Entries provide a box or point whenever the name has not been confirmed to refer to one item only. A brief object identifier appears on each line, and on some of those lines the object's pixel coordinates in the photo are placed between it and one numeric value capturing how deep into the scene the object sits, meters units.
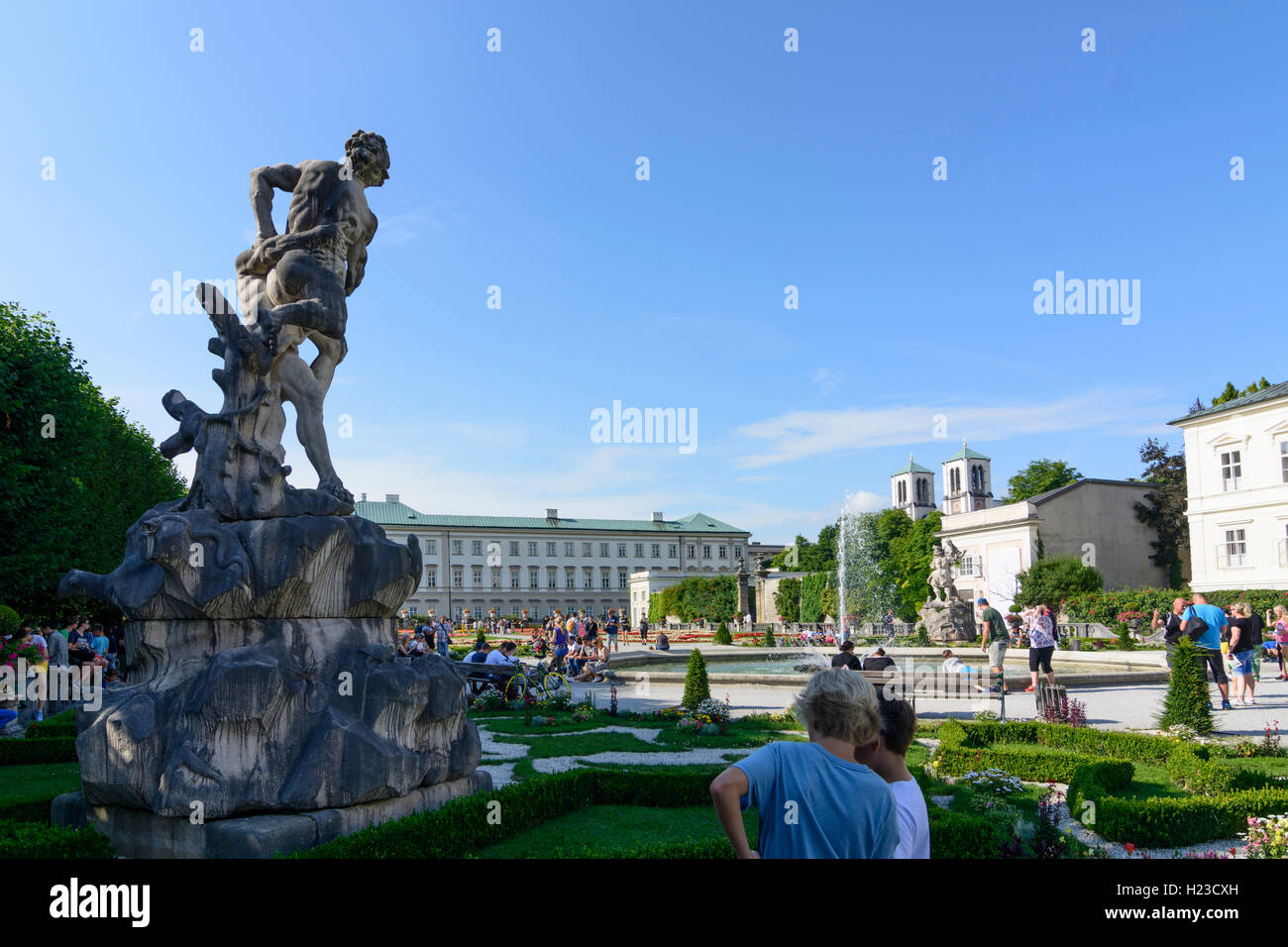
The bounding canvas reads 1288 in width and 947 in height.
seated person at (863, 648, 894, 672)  11.51
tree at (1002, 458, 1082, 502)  62.78
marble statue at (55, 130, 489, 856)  5.48
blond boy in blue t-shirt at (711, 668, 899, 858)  2.53
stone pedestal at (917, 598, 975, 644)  29.61
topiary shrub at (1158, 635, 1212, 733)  10.10
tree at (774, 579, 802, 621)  60.56
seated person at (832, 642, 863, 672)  10.33
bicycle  14.89
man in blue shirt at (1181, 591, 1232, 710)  11.99
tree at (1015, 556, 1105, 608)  37.50
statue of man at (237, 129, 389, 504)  7.02
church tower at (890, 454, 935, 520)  100.61
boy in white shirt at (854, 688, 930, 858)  2.80
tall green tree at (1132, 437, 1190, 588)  44.78
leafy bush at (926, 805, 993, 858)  5.08
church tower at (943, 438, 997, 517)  91.94
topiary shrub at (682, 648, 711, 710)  13.05
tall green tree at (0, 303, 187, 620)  18.23
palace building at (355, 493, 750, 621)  89.38
